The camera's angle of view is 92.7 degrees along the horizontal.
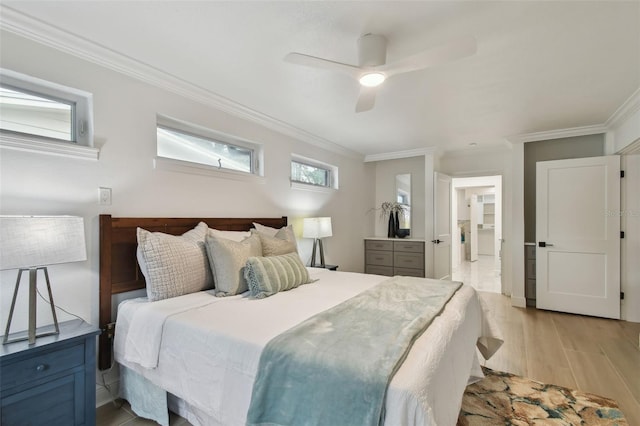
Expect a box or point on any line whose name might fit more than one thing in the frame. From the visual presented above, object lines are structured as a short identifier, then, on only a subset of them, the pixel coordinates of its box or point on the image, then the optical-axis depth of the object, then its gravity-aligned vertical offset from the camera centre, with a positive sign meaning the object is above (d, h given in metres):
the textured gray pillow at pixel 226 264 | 2.15 -0.37
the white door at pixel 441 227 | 4.78 -0.26
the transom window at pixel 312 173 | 4.04 +0.57
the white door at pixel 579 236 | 3.67 -0.32
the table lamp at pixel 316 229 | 3.81 -0.22
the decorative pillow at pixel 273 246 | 2.58 -0.30
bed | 1.18 -0.64
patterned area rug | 1.89 -1.30
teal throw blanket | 1.07 -0.60
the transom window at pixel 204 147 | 2.60 +0.62
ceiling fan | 1.60 +0.86
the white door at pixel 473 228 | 8.98 -0.52
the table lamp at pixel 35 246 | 1.43 -0.16
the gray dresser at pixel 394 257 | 4.86 -0.75
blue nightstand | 1.42 -0.83
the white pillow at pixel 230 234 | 2.49 -0.19
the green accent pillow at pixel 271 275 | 2.15 -0.47
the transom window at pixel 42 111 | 1.77 +0.64
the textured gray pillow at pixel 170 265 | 1.97 -0.35
